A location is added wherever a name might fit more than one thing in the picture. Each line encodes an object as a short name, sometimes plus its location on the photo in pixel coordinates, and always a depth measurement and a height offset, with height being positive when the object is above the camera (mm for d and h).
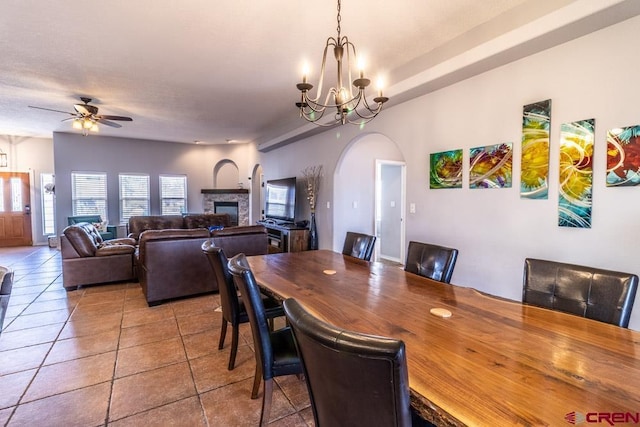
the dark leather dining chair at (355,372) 727 -436
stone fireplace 8773 -41
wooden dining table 797 -537
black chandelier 1950 +751
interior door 6227 -136
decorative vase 5746 -625
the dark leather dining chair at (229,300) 2180 -741
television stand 5672 -692
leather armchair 4223 -858
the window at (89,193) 7555 +185
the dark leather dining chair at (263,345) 1614 -786
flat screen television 6122 +40
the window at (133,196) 8086 +133
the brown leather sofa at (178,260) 3672 -741
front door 7762 -233
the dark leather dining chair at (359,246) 2977 -435
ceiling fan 4754 +1341
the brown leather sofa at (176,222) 6594 -480
